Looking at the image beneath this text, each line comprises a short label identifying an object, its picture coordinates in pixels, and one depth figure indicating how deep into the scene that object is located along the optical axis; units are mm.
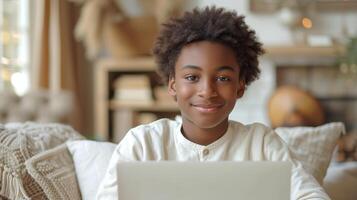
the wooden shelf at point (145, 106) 4337
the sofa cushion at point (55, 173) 1611
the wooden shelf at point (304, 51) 4038
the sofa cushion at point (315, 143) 1866
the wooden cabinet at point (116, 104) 4353
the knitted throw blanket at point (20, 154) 1574
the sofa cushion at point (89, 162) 1731
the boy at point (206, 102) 1504
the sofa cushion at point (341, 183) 1906
